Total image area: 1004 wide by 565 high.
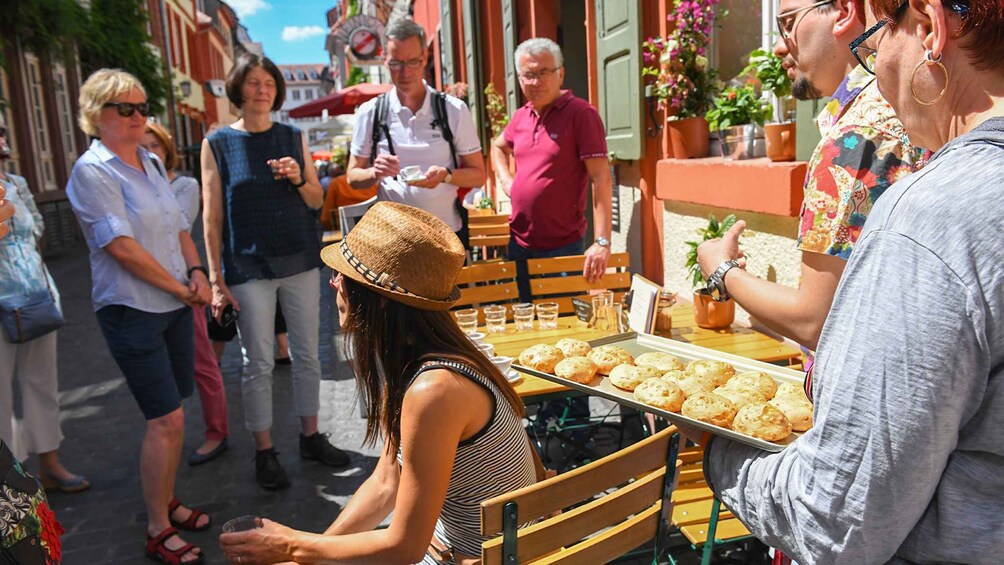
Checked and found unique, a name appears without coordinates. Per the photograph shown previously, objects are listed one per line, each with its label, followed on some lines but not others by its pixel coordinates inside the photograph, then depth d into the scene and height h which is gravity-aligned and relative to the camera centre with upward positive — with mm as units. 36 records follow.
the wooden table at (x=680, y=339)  2584 -725
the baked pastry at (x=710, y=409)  1550 -529
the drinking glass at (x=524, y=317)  3307 -658
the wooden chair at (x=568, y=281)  3855 -604
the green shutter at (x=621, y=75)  5168 +626
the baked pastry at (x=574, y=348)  2337 -573
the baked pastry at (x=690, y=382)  1852 -568
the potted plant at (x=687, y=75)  4582 +510
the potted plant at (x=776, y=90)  3600 +310
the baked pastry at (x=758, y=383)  1812 -558
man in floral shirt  1473 -48
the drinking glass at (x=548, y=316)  3289 -656
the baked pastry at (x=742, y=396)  1654 -542
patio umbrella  17219 +1761
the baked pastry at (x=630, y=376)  1988 -573
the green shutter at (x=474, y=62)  11304 +1612
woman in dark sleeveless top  3566 -227
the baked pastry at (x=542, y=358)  2301 -593
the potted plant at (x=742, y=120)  4145 +191
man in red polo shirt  4031 -21
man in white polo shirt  3848 +179
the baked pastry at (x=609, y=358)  2170 -569
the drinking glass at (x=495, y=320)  3258 -653
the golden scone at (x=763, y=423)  1469 -532
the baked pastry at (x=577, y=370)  2104 -580
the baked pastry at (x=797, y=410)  1574 -554
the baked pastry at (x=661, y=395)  1758 -561
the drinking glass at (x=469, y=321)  3146 -630
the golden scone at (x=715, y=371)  1972 -570
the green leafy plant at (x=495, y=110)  10117 +785
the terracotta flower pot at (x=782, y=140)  3591 +55
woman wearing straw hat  1625 -516
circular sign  19484 +3414
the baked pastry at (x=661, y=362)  2090 -568
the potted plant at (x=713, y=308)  3109 -630
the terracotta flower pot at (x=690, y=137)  4707 +125
